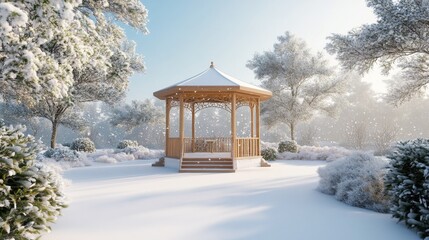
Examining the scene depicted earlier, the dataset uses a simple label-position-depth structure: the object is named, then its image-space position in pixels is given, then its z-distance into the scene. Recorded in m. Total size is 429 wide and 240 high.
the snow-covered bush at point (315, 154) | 18.41
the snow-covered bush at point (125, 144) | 23.62
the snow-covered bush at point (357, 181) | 5.77
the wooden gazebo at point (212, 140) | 11.84
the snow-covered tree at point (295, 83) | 24.56
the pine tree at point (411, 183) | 4.02
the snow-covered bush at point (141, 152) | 19.72
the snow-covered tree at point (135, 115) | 32.41
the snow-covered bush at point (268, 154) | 17.75
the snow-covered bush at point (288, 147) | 19.94
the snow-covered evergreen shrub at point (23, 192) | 3.21
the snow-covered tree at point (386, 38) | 11.33
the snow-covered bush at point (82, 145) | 21.12
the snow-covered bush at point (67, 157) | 14.55
